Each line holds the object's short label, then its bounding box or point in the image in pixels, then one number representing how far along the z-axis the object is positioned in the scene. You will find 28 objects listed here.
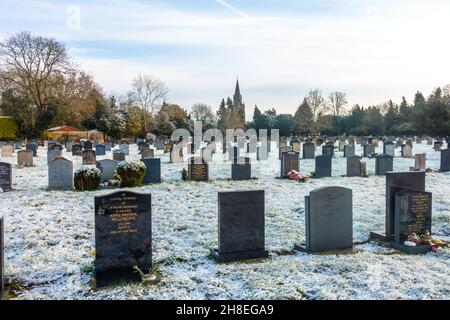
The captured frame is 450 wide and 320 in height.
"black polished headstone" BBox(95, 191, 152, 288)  5.81
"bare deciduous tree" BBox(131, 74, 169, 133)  58.25
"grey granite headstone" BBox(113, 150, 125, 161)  20.43
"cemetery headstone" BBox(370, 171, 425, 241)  7.75
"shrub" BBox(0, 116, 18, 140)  48.84
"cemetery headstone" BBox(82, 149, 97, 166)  21.27
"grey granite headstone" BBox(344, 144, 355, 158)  26.20
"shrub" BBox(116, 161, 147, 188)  14.22
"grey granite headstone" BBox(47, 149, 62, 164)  21.61
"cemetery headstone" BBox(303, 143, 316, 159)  25.50
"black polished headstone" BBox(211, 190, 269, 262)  6.74
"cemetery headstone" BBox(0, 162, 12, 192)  13.48
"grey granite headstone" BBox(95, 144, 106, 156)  28.91
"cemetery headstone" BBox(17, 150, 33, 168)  21.23
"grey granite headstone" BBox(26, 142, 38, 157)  28.21
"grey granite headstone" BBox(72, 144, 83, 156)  28.62
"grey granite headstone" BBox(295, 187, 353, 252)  7.15
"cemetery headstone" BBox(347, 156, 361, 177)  17.45
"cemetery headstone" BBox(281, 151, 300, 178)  17.10
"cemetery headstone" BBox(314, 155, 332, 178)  17.25
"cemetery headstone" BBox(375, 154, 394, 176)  17.89
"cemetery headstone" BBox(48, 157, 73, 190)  13.83
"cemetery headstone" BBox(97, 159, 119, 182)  14.95
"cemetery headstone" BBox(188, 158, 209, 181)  16.02
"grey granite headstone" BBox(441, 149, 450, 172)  19.02
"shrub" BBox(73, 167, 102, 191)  13.53
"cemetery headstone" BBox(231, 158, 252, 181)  16.53
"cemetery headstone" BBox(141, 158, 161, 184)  15.20
